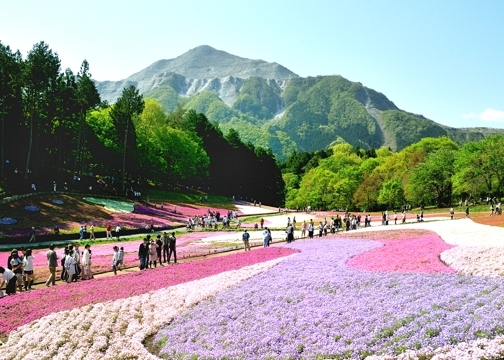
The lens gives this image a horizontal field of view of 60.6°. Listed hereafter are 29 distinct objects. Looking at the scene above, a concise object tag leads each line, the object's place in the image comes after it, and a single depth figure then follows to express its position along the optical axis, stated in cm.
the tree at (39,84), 5836
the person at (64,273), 2536
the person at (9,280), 2141
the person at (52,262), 2366
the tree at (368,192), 9362
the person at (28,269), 2336
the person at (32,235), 4263
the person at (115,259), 2642
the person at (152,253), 2883
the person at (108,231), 4700
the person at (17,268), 2272
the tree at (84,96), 6944
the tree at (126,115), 8394
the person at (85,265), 2523
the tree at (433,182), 8156
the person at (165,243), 3088
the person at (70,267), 2469
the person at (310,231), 4119
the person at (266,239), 3540
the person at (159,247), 3012
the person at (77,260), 2516
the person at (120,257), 2680
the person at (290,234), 3862
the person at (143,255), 2781
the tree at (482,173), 7525
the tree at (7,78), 5647
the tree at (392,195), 8631
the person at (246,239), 3441
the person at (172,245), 3090
